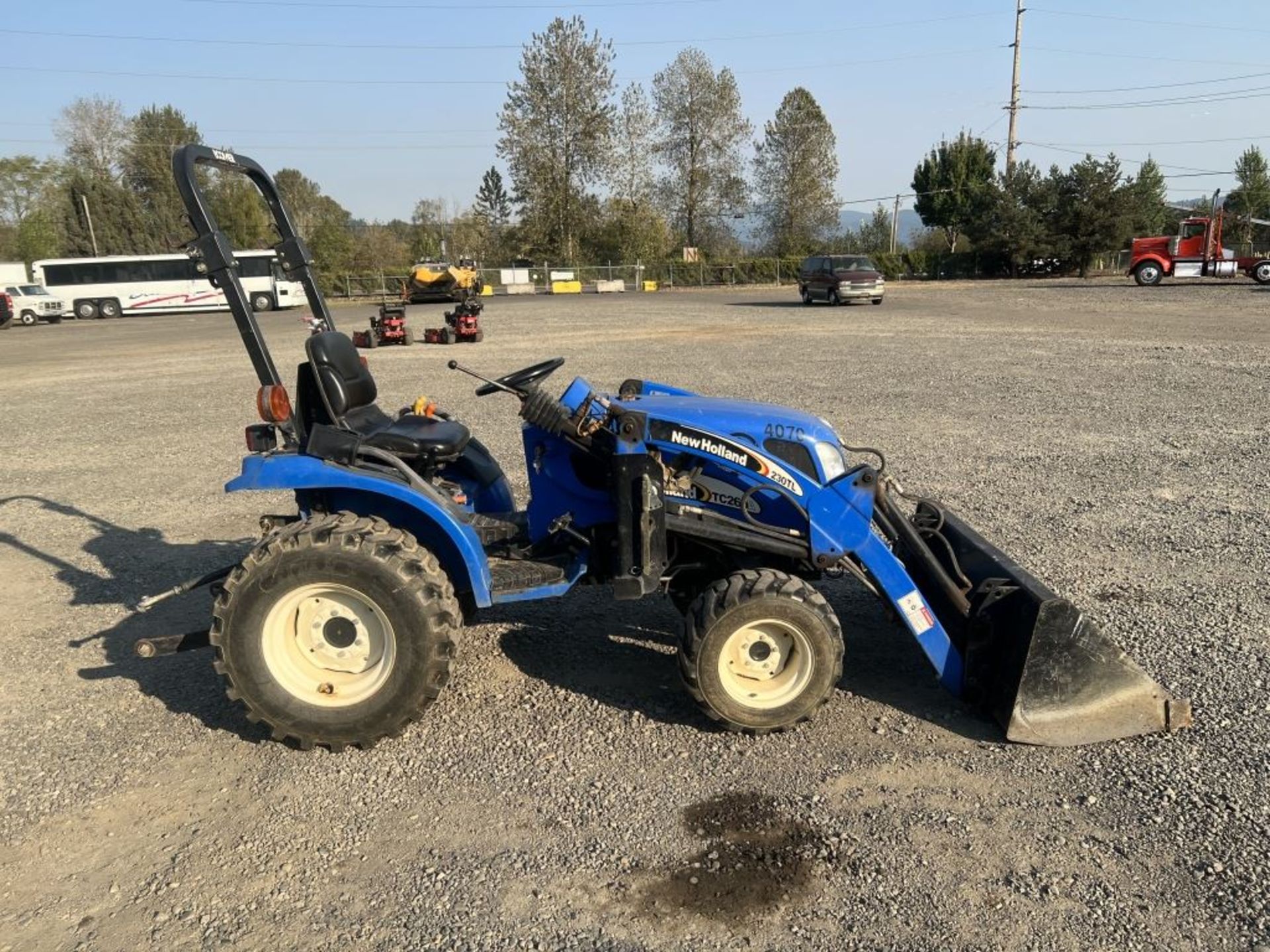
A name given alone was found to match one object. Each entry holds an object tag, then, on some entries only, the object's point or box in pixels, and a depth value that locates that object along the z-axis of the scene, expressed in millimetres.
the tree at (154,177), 59906
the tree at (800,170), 61625
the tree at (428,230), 65938
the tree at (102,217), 58156
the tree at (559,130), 54438
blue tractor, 3332
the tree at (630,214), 57938
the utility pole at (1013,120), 48594
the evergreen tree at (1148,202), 43750
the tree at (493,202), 62281
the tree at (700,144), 60969
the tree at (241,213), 53062
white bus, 38344
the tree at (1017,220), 44406
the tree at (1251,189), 57719
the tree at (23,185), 57469
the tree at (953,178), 59938
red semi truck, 31891
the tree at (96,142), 59719
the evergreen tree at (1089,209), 43031
